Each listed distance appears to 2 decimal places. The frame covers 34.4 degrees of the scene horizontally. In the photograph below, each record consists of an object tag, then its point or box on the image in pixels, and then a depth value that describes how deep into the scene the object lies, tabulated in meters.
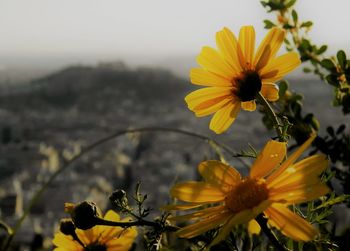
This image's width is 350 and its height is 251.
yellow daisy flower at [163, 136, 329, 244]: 0.43
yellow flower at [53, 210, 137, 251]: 0.71
